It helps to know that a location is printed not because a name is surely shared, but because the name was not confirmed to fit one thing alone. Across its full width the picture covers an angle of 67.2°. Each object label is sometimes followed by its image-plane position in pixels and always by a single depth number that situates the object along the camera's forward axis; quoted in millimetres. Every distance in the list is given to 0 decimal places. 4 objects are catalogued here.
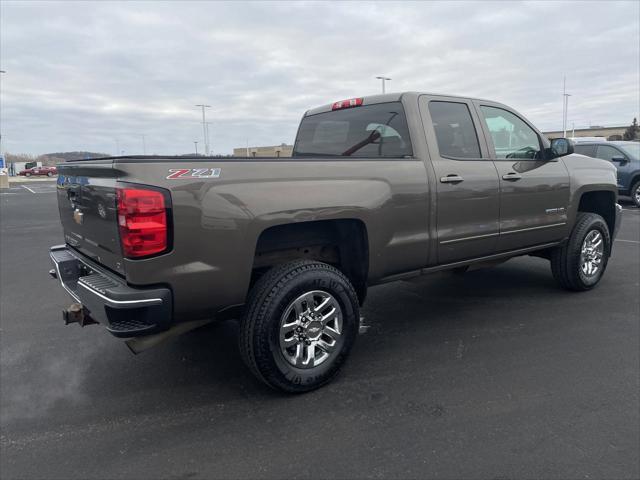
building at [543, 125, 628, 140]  60731
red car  57906
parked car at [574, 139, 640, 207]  12844
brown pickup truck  2600
